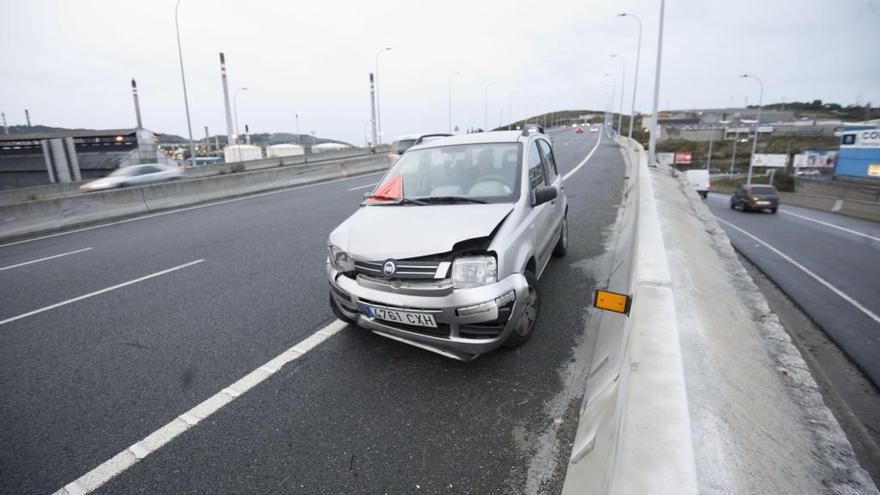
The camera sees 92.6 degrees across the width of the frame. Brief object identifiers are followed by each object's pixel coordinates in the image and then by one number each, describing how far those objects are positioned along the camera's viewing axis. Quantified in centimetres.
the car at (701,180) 3480
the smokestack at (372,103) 4853
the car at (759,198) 3042
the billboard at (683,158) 7631
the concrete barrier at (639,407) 146
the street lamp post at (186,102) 2420
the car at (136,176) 1725
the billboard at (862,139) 4925
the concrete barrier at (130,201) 1023
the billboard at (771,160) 6347
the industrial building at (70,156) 3538
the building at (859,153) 4881
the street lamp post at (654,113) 1754
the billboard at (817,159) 6638
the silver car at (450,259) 314
